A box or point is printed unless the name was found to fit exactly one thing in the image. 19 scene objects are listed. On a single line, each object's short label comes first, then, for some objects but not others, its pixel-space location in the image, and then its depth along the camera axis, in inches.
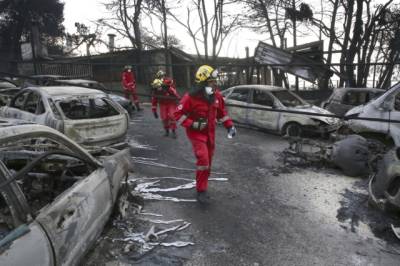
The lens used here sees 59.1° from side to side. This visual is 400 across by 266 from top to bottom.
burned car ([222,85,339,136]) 359.1
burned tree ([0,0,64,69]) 1007.0
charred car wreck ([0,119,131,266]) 89.9
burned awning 590.9
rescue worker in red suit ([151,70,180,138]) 355.9
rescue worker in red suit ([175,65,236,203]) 193.8
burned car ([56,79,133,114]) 459.4
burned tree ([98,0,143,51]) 866.8
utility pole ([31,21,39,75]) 865.5
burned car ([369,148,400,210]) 165.8
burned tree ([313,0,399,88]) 559.5
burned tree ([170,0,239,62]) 807.1
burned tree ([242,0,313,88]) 657.0
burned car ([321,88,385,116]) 393.7
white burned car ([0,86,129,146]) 244.8
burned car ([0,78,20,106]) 378.6
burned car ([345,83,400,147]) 254.7
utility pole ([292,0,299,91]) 595.5
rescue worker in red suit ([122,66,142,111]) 546.4
